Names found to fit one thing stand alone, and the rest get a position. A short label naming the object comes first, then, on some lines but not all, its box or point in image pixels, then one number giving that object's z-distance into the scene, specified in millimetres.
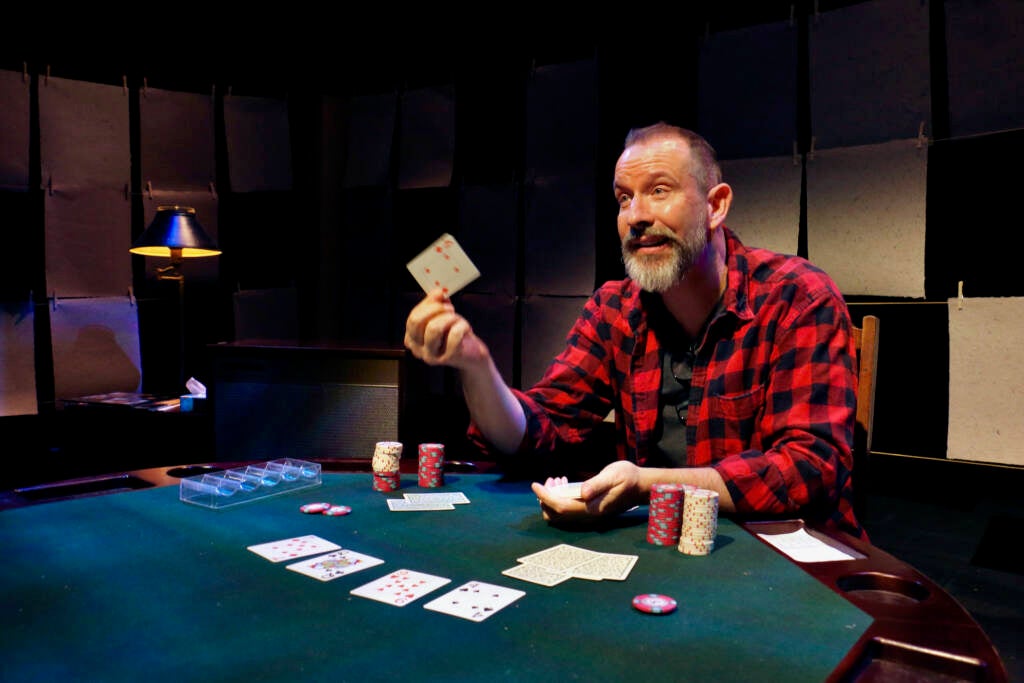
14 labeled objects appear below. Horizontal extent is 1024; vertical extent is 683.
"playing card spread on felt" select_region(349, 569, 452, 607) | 1105
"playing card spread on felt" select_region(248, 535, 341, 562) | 1290
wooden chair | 2086
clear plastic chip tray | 1628
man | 1598
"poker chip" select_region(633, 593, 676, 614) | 1072
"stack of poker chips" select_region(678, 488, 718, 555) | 1340
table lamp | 3688
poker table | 909
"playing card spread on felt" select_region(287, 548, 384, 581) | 1206
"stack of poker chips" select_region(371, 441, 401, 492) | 1771
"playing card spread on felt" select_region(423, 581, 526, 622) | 1057
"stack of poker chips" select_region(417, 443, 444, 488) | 1815
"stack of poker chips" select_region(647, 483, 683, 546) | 1380
